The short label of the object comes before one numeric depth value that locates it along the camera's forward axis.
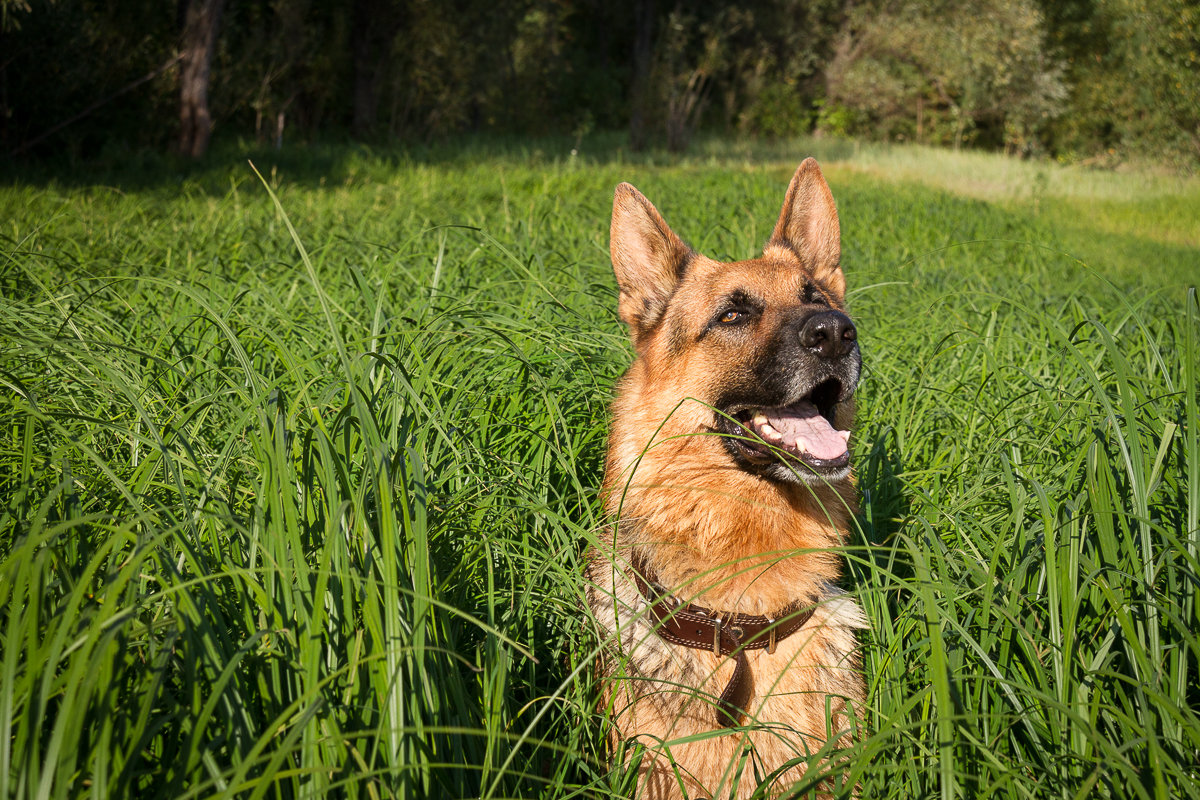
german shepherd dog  0.90
